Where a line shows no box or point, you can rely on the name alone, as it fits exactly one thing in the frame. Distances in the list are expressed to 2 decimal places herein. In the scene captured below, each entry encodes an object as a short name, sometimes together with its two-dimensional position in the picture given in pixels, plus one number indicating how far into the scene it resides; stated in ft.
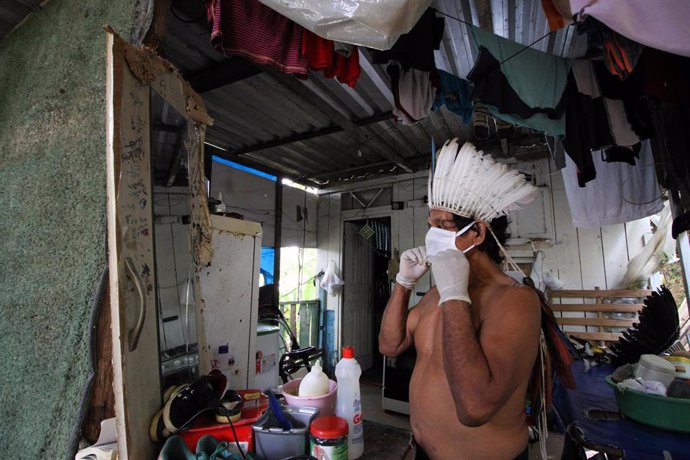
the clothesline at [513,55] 6.25
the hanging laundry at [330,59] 5.50
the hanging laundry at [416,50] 5.50
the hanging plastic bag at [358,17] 3.67
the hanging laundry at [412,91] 7.06
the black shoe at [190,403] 3.36
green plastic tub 4.85
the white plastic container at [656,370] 5.23
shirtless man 3.35
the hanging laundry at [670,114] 5.56
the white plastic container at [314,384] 4.00
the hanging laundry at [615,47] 5.34
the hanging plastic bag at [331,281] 18.49
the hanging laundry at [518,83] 6.20
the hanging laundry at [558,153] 8.61
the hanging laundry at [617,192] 8.69
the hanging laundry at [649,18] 3.63
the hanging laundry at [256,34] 4.83
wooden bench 12.03
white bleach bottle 3.76
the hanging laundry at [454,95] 7.52
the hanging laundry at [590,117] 6.50
